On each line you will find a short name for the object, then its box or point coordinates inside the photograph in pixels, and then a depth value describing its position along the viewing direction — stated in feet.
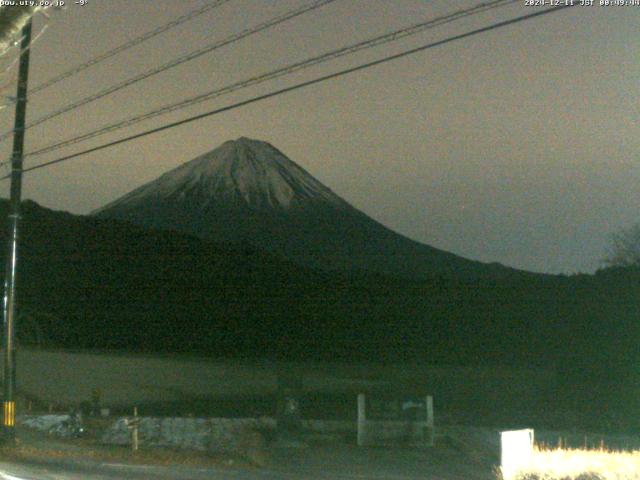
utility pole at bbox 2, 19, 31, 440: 60.13
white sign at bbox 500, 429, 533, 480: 40.83
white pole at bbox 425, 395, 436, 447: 71.58
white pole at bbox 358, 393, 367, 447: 73.15
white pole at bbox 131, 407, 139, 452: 64.34
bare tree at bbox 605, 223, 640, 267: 184.60
